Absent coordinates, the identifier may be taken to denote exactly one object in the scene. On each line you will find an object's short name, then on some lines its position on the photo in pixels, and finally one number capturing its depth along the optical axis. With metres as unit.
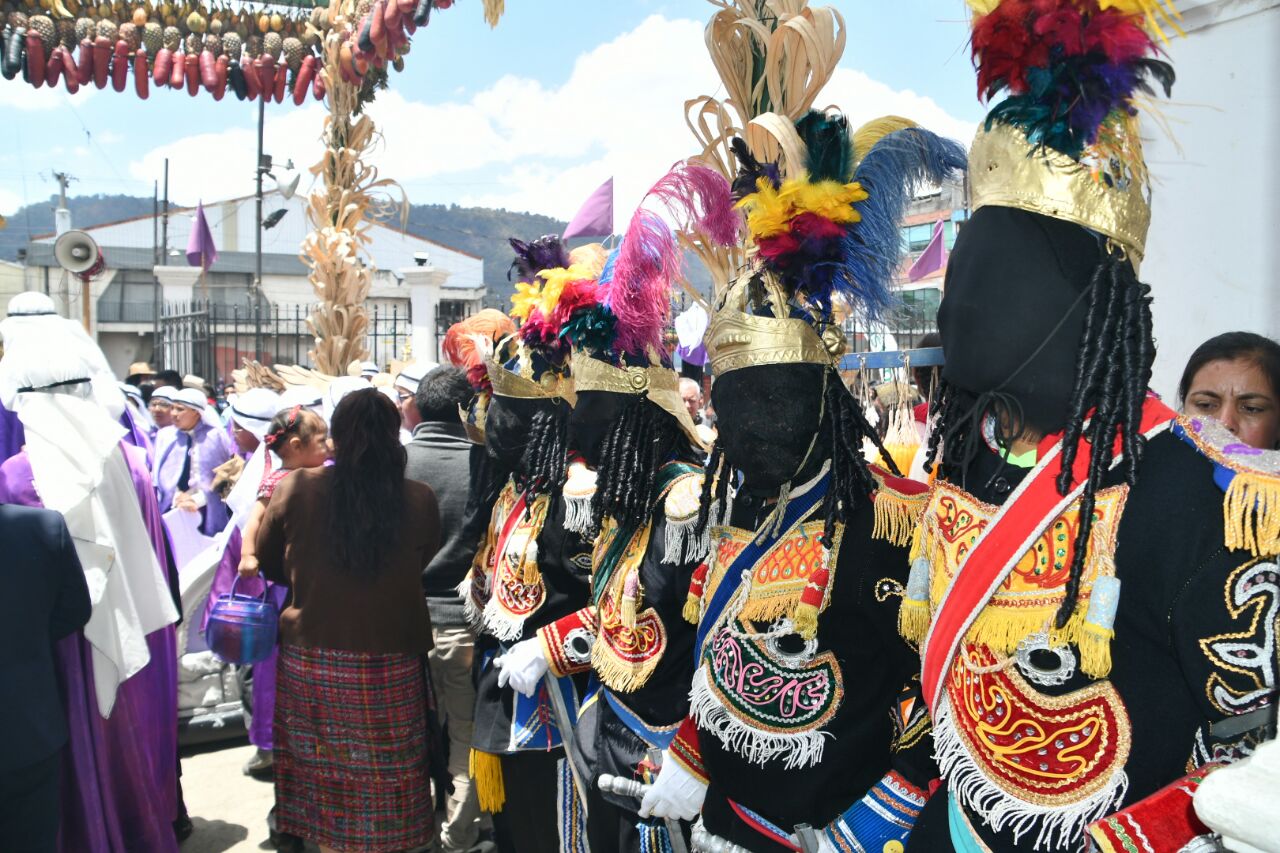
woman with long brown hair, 3.77
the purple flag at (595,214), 6.59
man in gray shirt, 4.47
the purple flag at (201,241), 19.86
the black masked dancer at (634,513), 2.76
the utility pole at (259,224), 12.96
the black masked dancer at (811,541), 2.12
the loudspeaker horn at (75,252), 13.23
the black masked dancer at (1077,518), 1.43
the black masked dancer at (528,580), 3.59
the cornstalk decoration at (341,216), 6.73
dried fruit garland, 7.49
